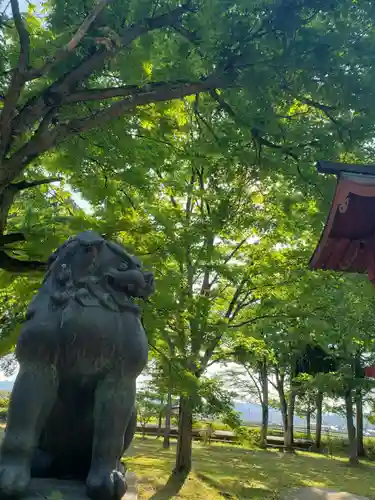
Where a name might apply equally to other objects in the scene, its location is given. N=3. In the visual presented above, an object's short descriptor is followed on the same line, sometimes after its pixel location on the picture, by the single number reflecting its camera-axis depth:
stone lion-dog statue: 2.28
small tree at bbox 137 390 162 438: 20.44
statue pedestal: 2.15
